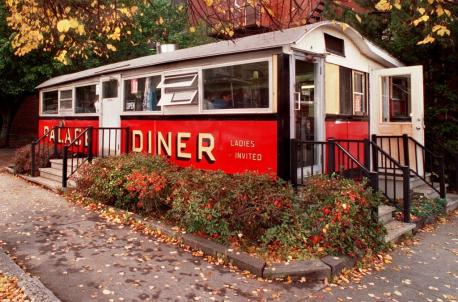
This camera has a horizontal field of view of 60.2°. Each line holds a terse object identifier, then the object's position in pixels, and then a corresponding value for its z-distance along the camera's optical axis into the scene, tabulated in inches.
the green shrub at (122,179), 259.6
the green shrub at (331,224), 192.7
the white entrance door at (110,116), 395.9
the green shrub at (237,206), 205.3
